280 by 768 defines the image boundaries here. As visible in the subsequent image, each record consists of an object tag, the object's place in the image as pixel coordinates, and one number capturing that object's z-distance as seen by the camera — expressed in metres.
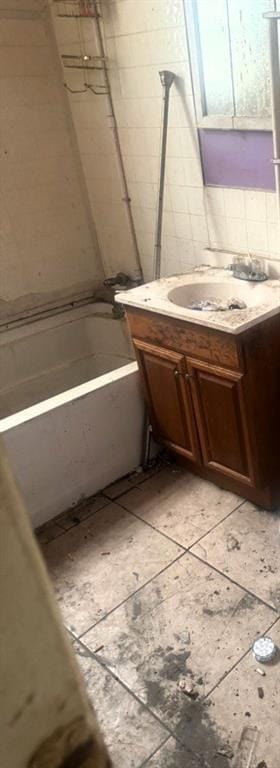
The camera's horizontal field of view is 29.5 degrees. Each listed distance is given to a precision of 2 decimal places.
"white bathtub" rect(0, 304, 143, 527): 2.06
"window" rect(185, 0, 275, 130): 1.76
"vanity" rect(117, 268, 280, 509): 1.78
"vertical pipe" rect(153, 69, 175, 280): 2.10
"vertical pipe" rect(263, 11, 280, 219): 1.58
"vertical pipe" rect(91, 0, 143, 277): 2.32
